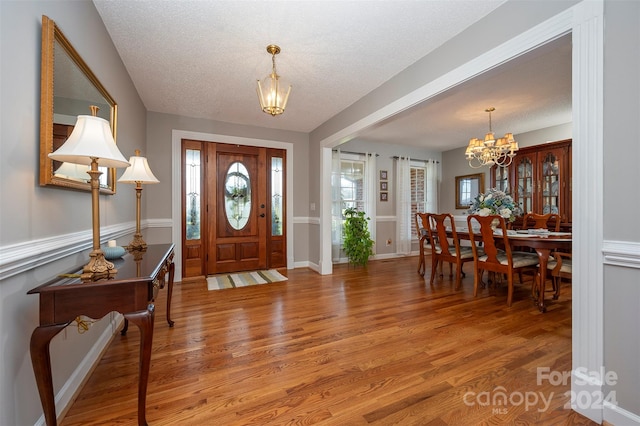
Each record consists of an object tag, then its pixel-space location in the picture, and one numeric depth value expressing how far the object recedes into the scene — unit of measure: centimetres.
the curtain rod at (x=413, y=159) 605
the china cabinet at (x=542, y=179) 413
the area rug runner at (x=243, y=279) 374
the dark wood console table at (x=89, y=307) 107
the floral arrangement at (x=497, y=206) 340
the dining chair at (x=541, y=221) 393
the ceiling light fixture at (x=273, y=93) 234
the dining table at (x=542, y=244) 267
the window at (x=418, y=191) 631
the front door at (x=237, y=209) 432
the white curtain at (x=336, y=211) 541
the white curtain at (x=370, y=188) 571
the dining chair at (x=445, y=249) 355
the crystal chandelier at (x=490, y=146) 382
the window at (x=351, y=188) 548
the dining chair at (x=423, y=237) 411
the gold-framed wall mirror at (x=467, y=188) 579
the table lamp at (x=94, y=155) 113
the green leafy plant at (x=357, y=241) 483
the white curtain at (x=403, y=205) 607
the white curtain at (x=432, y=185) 650
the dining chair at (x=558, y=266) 270
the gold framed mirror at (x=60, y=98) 125
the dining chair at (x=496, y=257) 292
